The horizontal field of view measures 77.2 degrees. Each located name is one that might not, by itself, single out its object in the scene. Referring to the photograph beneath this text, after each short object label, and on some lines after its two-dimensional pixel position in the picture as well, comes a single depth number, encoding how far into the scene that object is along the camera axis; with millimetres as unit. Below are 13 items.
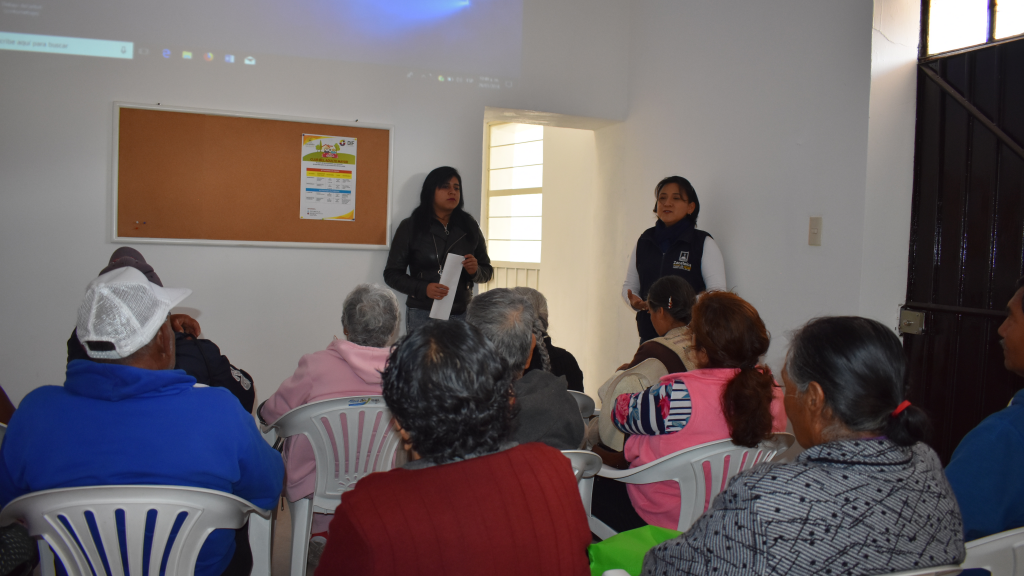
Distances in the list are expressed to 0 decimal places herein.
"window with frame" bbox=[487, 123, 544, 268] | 5867
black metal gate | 2342
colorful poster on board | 3699
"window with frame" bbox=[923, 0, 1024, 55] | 2383
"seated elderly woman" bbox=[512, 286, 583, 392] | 2127
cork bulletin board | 3412
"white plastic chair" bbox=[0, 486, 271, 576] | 1155
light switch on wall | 2924
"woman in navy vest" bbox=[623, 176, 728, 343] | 3496
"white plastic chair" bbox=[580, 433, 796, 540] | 1648
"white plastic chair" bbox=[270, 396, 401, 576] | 1853
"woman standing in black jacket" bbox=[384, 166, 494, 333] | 3711
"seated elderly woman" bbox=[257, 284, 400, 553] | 1996
